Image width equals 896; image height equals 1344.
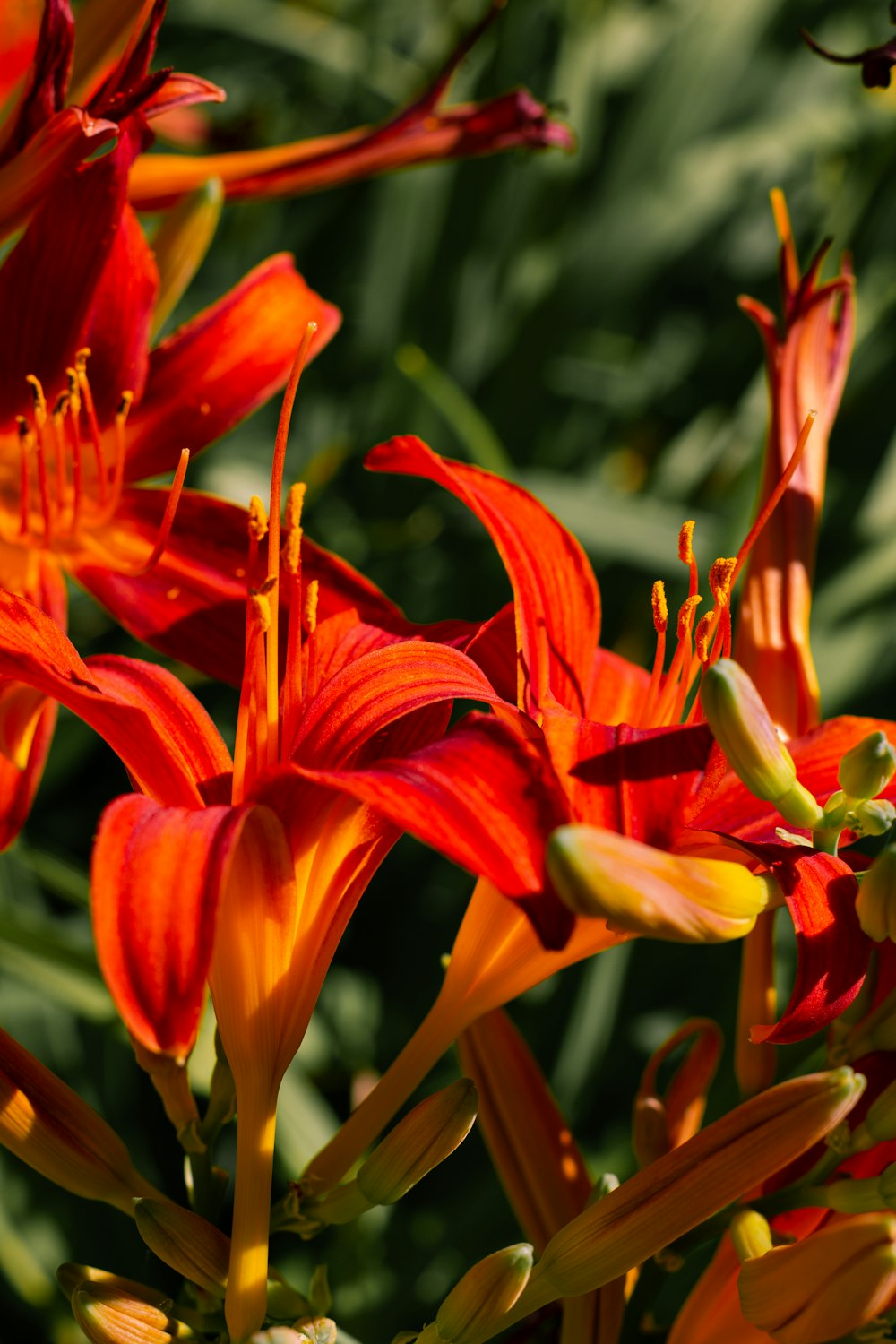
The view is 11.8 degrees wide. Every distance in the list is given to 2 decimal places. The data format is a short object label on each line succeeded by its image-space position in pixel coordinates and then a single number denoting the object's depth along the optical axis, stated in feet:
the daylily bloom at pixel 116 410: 2.07
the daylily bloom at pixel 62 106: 2.01
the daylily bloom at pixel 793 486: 2.08
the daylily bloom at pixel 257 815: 1.81
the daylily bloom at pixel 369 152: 2.20
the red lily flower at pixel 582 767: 1.82
